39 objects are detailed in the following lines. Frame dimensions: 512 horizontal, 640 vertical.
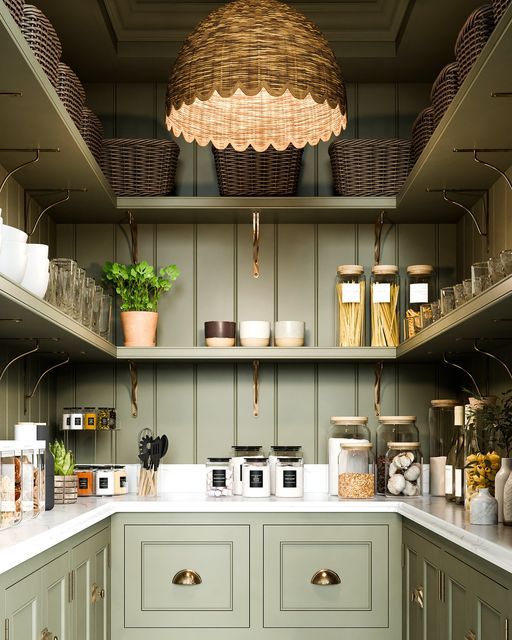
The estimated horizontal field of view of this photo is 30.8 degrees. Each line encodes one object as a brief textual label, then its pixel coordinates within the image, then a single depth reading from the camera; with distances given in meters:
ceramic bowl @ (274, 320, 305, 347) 3.92
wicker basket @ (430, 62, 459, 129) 3.12
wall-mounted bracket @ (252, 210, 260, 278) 3.94
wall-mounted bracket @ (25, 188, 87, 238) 3.53
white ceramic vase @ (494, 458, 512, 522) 2.72
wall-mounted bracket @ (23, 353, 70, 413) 3.53
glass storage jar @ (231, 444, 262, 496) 3.83
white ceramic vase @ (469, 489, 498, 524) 2.65
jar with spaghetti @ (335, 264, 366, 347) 3.96
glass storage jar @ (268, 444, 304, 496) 3.84
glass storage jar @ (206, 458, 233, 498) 3.79
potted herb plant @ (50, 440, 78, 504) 3.43
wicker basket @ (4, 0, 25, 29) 2.26
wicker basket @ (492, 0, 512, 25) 2.36
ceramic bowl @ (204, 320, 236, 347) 3.90
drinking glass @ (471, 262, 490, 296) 2.58
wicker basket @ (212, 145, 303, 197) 3.82
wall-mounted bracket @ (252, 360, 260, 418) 4.04
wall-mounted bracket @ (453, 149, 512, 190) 3.06
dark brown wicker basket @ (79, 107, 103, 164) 3.50
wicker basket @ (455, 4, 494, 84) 2.57
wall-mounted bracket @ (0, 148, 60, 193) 3.03
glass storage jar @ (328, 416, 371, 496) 3.84
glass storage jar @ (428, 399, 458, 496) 3.80
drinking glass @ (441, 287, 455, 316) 3.01
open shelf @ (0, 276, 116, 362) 2.35
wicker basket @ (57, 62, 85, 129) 3.01
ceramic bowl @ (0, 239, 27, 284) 2.32
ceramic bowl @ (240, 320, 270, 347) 3.91
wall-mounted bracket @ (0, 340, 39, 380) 3.14
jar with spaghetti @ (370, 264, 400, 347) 3.94
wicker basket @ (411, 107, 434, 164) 3.49
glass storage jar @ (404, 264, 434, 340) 3.91
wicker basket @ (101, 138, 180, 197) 3.86
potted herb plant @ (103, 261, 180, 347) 3.93
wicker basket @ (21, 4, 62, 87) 2.48
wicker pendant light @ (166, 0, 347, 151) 2.41
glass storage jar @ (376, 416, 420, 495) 3.83
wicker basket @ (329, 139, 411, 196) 3.87
